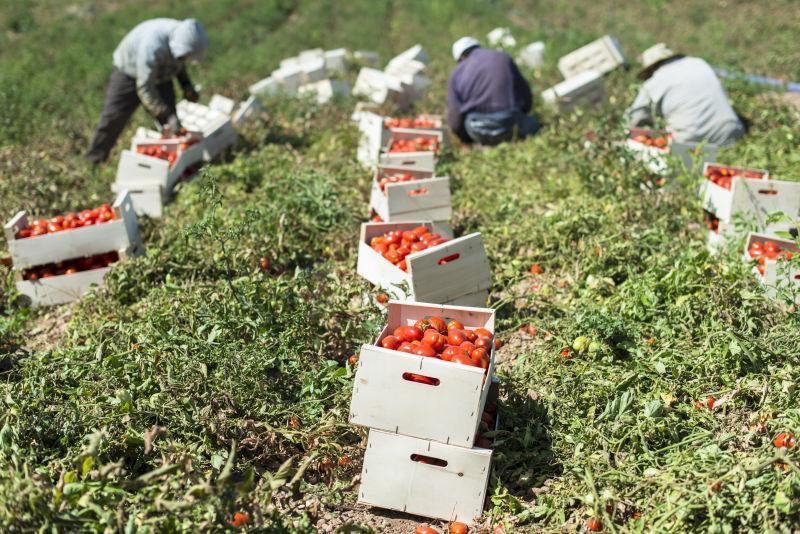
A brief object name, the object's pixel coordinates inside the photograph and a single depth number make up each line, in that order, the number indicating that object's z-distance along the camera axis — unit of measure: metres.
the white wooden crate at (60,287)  6.01
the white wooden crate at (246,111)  9.52
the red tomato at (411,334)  3.98
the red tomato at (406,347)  3.76
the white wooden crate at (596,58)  11.43
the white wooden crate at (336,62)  12.58
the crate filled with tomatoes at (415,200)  6.27
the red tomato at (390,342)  3.87
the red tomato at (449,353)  3.70
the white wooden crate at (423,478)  3.63
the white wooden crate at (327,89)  10.79
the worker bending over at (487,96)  8.84
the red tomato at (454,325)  4.14
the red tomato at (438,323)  4.12
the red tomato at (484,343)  3.92
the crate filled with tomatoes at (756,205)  5.83
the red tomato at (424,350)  3.72
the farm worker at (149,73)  8.30
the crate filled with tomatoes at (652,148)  6.75
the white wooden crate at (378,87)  10.48
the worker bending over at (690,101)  7.75
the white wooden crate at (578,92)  9.93
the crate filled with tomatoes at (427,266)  4.89
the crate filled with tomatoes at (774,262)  4.62
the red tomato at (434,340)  3.84
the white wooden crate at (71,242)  5.94
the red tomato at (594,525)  3.46
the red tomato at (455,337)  3.92
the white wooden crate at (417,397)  3.49
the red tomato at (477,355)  3.73
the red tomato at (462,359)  3.62
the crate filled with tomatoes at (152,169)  7.48
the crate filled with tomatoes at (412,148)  7.32
